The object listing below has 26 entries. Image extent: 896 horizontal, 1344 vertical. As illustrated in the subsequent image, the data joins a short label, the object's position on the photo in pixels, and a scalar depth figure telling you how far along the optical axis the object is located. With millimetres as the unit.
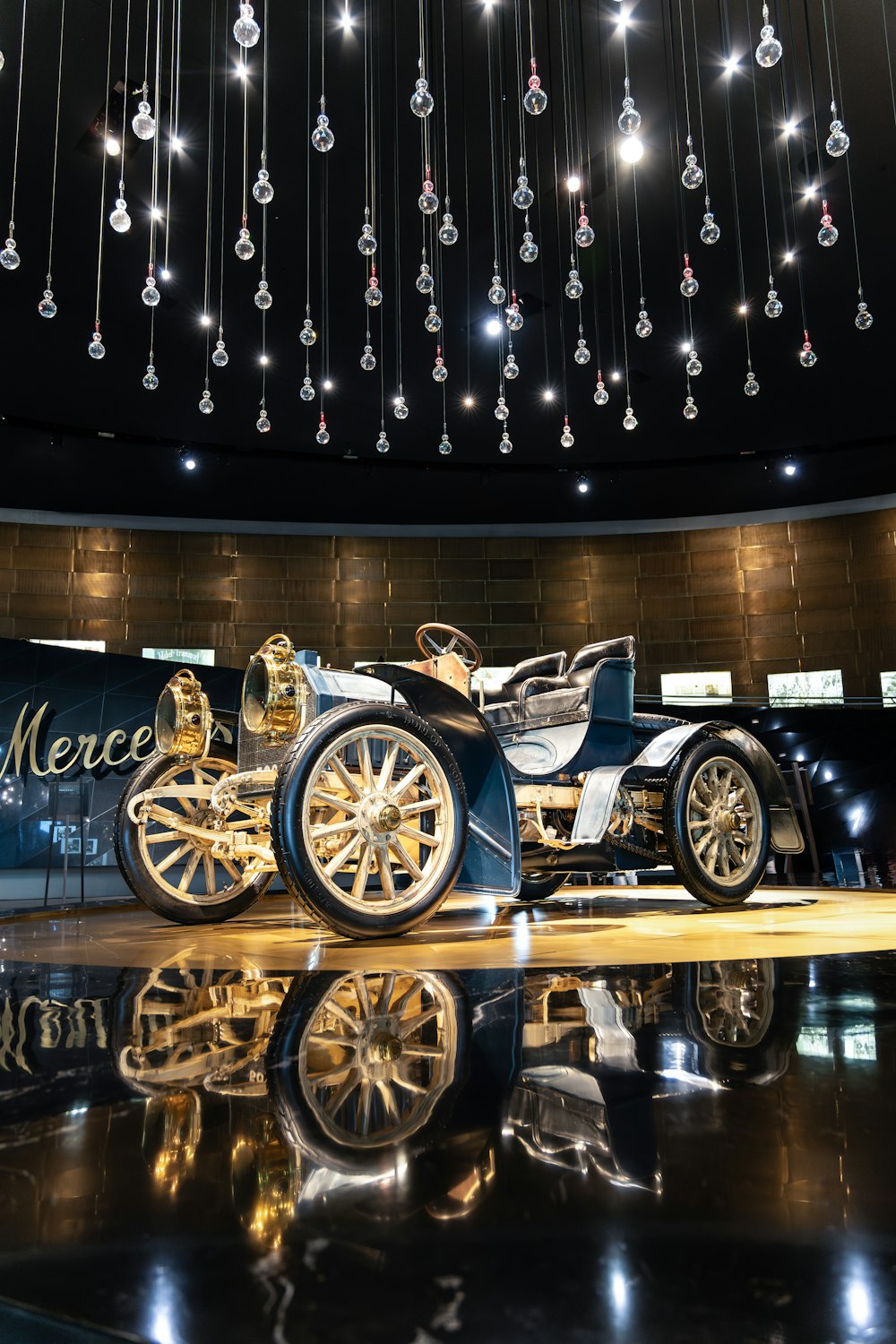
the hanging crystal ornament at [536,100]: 3705
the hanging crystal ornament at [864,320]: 5531
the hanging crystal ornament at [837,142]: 3967
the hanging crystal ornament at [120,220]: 4109
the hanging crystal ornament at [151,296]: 4719
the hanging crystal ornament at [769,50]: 3369
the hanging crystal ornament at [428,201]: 4203
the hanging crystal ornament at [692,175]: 4258
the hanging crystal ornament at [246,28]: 3270
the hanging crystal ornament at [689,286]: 5523
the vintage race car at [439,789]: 3010
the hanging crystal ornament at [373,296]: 5486
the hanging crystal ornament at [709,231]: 4762
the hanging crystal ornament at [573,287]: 5418
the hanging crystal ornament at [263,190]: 4379
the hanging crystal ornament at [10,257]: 4391
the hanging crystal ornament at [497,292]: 5734
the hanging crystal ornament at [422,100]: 3650
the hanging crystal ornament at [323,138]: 3959
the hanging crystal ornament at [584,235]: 4716
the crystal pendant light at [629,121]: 3701
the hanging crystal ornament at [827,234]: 4664
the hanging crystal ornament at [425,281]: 5121
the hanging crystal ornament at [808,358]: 6070
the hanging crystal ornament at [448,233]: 4637
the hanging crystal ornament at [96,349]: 5324
